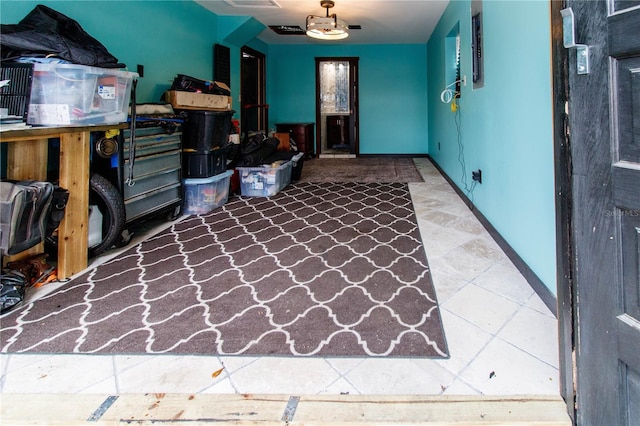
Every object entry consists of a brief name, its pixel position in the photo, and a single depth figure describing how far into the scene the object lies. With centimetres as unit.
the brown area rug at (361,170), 524
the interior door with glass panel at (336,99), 769
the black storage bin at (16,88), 178
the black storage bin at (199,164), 326
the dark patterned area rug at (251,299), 145
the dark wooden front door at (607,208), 79
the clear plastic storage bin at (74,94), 186
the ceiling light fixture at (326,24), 481
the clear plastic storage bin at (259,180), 409
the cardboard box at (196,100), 325
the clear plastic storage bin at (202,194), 331
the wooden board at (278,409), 103
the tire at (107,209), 222
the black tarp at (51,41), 186
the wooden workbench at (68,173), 196
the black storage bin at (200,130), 321
